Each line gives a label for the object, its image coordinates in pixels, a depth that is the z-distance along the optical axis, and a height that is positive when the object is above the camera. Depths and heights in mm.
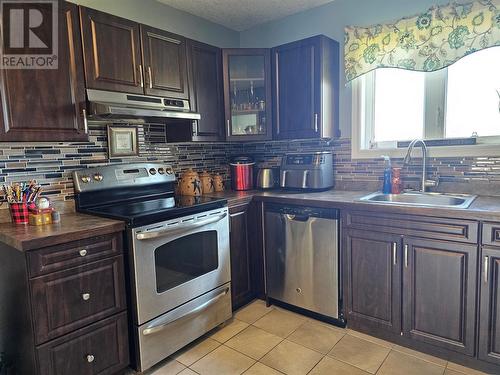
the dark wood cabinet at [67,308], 1429 -698
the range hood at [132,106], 1833 +311
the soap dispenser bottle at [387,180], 2303 -220
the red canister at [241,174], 2836 -176
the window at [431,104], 2121 +310
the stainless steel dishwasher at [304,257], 2148 -735
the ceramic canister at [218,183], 2836 -247
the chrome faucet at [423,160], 2176 -80
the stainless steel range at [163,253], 1743 -572
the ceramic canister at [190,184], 2566 -229
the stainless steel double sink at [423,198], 2055 -331
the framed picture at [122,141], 2242 +114
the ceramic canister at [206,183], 2744 -236
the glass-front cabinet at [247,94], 2671 +491
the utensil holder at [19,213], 1705 -271
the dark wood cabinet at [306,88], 2436 +484
